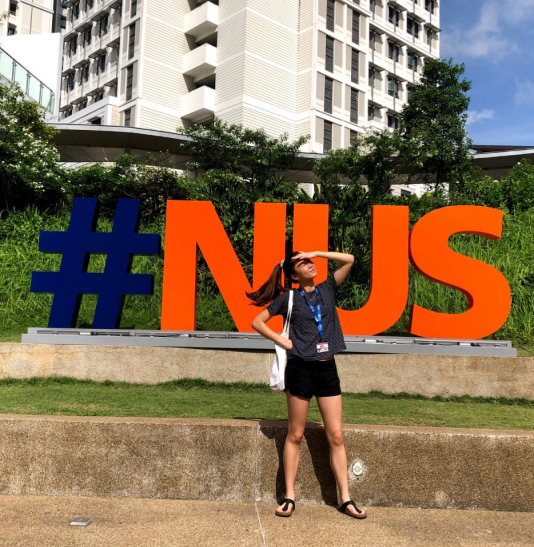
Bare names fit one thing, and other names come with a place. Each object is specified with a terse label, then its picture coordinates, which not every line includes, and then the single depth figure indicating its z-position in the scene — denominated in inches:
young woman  148.3
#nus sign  316.2
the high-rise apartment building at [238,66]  1406.3
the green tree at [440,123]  995.3
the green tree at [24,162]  674.2
